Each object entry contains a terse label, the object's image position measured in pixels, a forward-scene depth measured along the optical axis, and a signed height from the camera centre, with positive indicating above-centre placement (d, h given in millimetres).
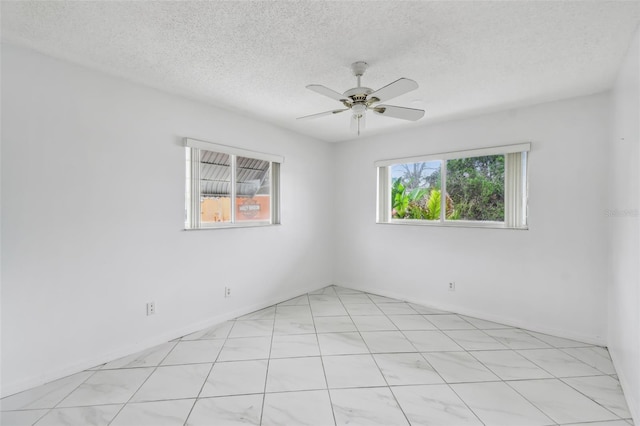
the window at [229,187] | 3057 +324
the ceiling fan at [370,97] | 1917 +856
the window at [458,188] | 3254 +350
